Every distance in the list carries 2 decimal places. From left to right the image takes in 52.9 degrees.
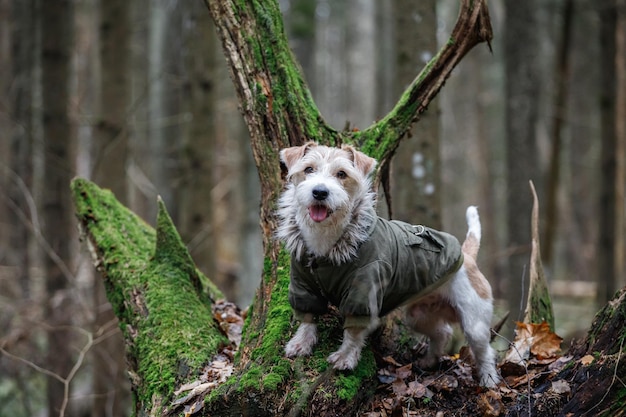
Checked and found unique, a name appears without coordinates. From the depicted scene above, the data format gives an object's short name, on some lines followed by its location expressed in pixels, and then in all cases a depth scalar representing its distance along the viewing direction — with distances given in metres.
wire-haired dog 4.12
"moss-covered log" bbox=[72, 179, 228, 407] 4.61
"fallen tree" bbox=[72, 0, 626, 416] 3.85
